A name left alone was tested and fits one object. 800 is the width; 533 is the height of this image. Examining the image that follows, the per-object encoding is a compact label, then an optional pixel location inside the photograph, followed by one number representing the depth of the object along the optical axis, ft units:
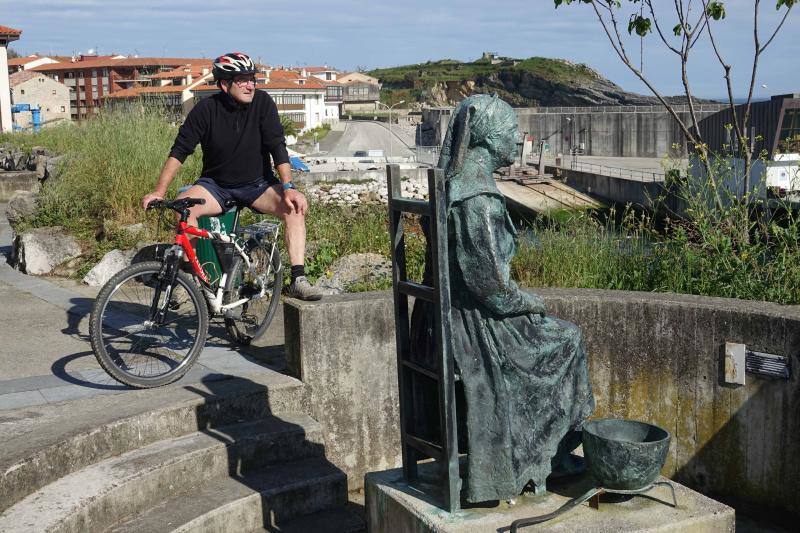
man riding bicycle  21.52
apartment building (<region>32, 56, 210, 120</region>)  345.10
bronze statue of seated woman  13.08
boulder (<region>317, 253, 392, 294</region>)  26.58
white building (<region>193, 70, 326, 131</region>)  310.24
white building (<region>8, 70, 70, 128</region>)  253.03
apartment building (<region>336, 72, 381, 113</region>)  524.93
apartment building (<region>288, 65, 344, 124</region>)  426.10
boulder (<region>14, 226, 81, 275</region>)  32.60
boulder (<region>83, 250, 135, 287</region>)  30.53
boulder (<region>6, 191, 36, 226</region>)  38.63
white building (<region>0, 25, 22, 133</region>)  160.25
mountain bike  19.27
